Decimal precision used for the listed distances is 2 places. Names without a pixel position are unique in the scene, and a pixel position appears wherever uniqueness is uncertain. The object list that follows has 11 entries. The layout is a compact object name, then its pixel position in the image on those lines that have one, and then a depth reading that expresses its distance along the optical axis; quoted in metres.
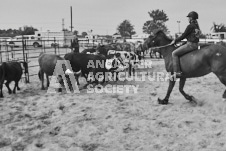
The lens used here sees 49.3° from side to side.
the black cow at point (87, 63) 7.96
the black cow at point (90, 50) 11.56
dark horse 5.18
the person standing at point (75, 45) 13.93
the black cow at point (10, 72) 6.95
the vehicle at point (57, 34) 37.12
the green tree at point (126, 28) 72.25
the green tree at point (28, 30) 67.16
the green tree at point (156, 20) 67.62
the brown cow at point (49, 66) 7.54
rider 5.43
